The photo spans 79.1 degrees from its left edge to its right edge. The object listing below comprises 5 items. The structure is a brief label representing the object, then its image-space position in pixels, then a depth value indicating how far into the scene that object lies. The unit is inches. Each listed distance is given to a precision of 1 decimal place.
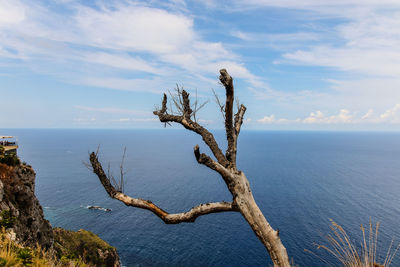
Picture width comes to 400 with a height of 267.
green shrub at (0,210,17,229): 849.7
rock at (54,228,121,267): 1746.2
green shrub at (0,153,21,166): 1175.3
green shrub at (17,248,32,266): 301.4
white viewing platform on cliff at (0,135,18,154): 1627.2
